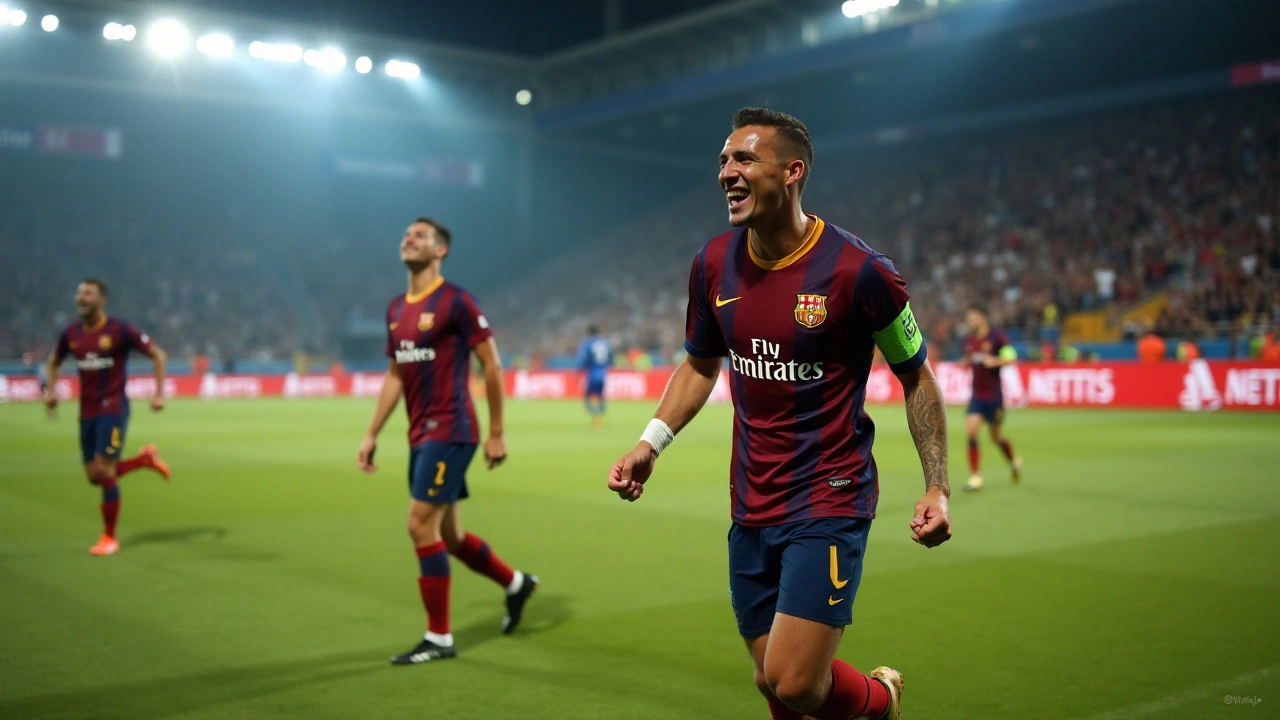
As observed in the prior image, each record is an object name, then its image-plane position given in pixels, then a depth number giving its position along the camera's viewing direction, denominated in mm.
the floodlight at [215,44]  44312
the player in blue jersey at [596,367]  25312
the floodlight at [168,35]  43000
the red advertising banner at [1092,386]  25781
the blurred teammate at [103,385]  9797
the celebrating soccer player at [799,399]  3867
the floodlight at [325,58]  47031
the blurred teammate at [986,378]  13516
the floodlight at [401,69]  49750
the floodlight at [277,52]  45806
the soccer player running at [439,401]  6449
